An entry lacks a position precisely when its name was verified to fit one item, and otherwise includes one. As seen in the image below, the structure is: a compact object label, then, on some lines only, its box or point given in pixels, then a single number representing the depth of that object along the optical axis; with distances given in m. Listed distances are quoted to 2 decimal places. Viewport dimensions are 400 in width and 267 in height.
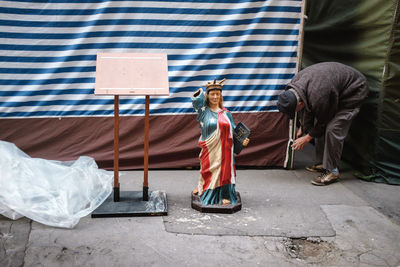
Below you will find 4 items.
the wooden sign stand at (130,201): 4.23
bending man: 5.00
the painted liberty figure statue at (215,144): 4.30
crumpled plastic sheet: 4.05
